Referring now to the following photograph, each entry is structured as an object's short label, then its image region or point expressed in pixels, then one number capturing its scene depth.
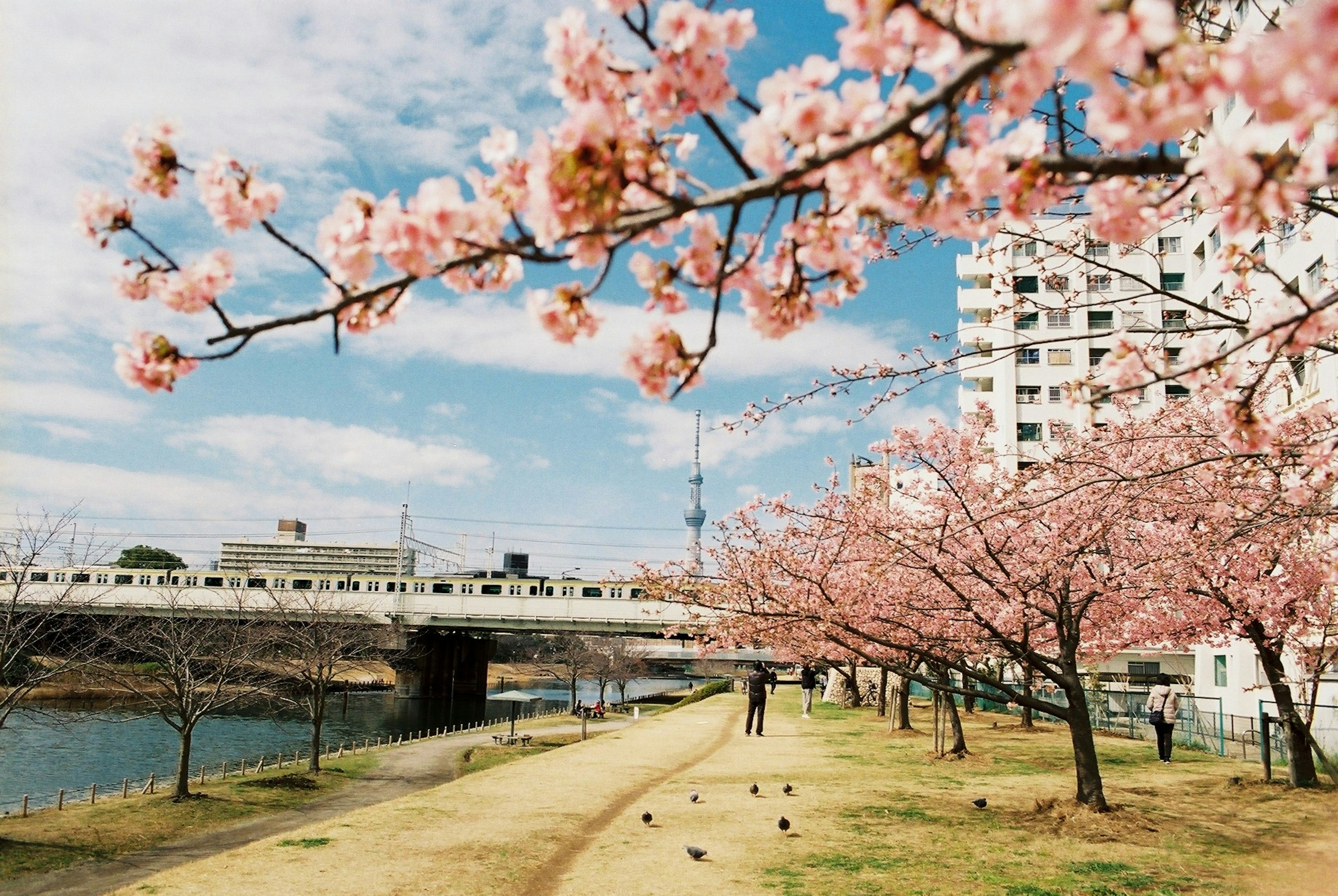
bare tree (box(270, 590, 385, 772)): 25.56
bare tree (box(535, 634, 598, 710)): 55.47
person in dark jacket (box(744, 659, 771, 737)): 23.69
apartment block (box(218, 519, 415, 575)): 168.38
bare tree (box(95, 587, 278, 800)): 19.86
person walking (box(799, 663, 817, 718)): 29.72
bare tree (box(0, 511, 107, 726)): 15.40
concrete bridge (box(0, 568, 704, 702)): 47.75
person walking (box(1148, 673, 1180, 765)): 18.00
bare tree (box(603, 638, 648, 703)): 64.38
